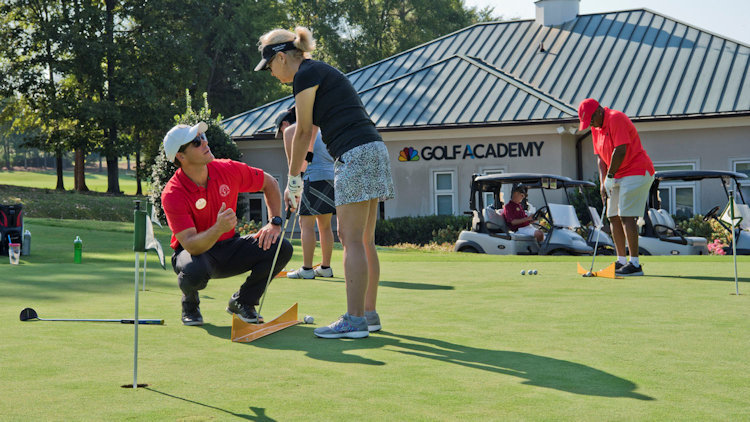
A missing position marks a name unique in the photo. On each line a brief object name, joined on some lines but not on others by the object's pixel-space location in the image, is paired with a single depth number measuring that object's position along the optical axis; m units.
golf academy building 22.53
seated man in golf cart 15.15
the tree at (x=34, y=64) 40.56
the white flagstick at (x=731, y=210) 7.18
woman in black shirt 5.12
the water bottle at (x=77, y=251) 10.91
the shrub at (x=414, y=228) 21.89
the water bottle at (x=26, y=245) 12.33
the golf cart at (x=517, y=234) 14.71
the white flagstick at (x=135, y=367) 3.53
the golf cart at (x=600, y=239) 14.71
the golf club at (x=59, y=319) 5.46
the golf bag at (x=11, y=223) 12.11
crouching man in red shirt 5.43
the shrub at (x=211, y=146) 24.92
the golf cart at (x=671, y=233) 14.66
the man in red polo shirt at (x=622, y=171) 8.98
